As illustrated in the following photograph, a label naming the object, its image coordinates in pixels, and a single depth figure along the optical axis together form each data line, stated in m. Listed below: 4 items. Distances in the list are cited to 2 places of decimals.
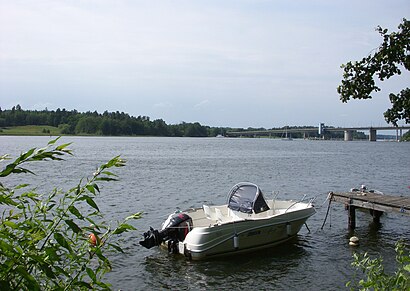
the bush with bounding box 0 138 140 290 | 2.47
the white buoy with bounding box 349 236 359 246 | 18.19
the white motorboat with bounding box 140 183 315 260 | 15.37
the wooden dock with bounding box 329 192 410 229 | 17.83
